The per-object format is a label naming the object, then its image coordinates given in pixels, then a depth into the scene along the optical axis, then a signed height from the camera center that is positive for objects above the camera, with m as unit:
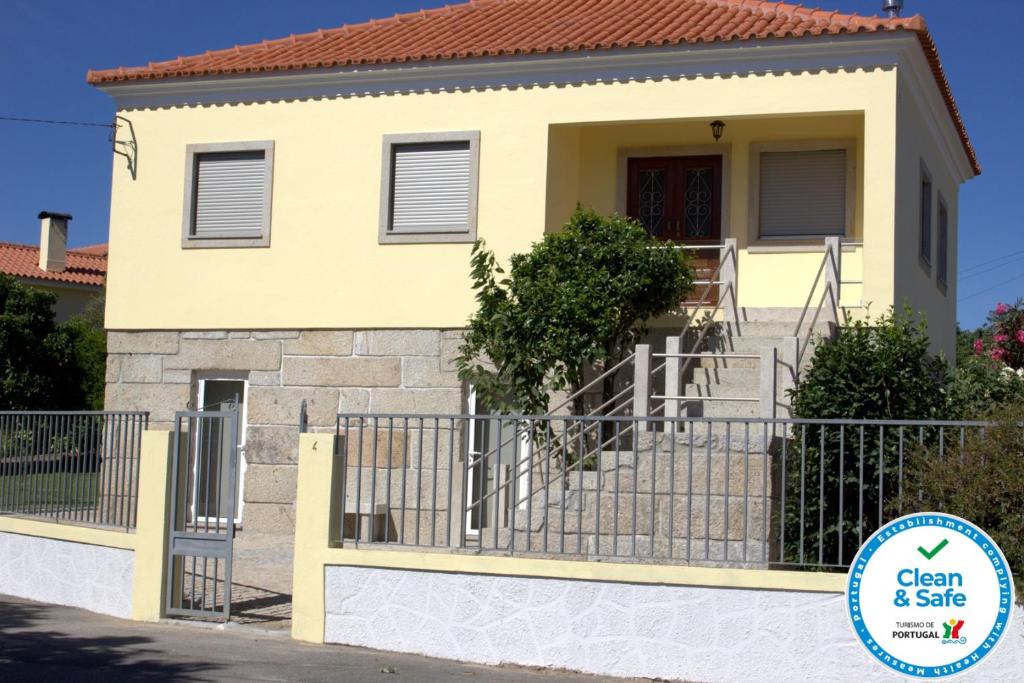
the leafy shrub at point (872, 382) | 10.42 +0.58
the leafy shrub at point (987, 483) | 7.84 -0.17
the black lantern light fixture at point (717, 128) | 14.47 +3.60
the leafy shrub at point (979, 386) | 11.43 +0.78
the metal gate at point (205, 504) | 10.65 -0.63
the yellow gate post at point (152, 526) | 10.92 -0.83
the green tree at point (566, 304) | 12.66 +1.38
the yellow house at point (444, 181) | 13.68 +3.02
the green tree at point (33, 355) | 29.73 +1.65
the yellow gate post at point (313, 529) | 9.92 -0.73
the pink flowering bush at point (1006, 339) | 19.62 +1.80
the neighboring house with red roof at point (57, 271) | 39.84 +4.88
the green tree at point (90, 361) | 31.67 +1.62
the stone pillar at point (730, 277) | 13.77 +1.83
